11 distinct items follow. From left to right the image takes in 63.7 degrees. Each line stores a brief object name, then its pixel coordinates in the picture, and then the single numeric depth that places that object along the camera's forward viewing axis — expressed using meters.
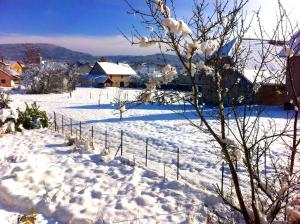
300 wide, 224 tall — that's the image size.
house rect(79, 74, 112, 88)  43.13
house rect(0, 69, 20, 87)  38.54
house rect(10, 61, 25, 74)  58.93
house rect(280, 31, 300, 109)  17.45
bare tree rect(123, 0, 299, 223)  2.35
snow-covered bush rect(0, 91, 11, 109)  12.86
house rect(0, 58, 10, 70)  47.88
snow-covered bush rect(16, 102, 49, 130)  11.45
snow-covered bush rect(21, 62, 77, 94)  31.11
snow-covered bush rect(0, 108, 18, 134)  10.71
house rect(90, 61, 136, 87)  46.14
